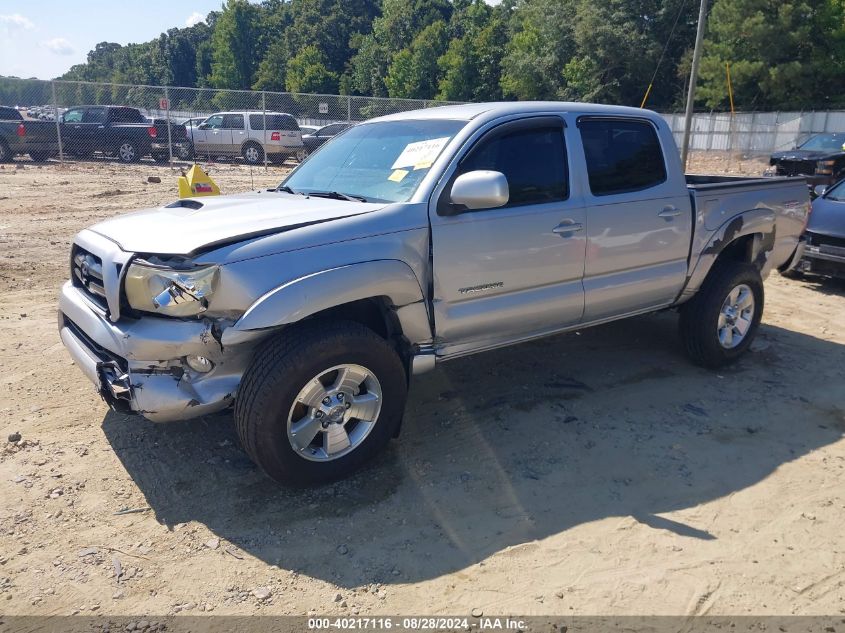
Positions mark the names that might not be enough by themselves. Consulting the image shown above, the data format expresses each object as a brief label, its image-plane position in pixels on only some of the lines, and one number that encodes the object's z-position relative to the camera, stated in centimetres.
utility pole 1370
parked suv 2203
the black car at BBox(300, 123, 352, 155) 2300
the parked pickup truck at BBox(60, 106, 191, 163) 2092
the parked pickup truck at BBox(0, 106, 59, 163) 1939
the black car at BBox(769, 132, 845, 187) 1469
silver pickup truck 323
